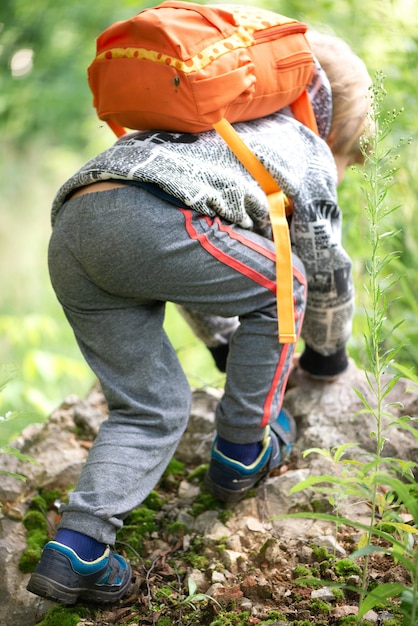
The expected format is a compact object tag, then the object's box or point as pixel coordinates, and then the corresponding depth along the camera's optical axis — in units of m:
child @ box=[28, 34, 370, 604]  3.33
